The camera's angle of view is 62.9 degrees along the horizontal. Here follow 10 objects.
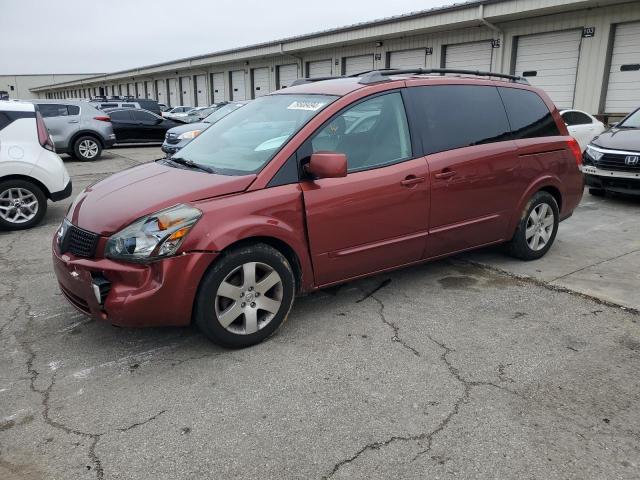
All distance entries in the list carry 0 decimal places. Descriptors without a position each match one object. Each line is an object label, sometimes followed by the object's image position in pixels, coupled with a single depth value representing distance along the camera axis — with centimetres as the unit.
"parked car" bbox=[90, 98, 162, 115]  2448
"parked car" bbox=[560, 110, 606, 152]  1080
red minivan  318
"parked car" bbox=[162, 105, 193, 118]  2927
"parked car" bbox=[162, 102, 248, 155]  1211
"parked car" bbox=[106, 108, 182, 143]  1791
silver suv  1395
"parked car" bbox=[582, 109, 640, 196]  769
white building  1296
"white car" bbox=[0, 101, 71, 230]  662
